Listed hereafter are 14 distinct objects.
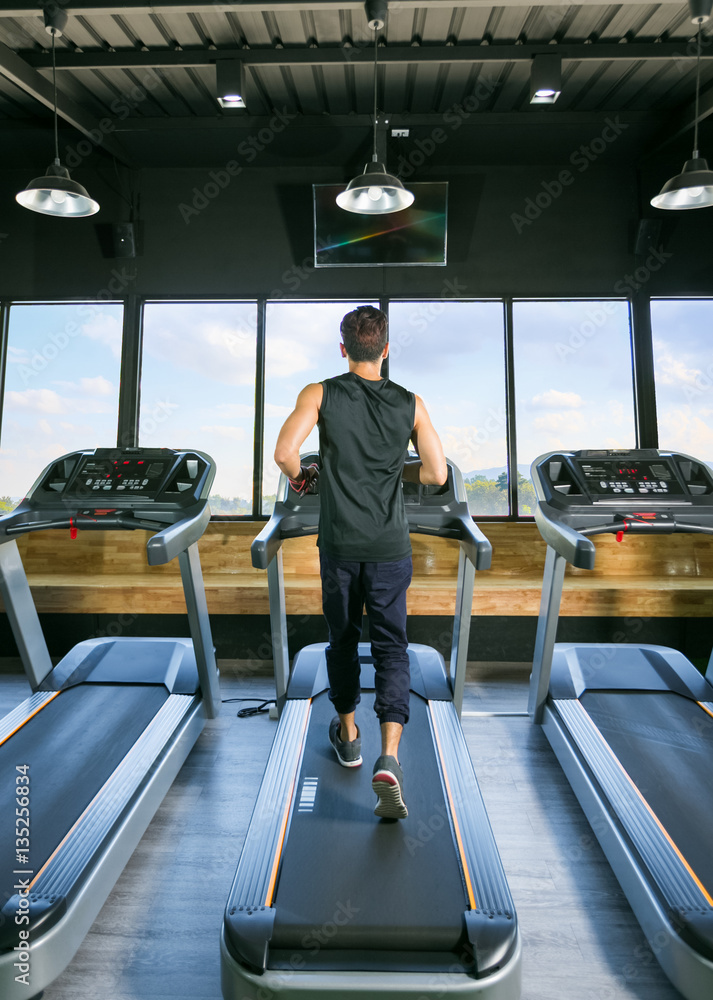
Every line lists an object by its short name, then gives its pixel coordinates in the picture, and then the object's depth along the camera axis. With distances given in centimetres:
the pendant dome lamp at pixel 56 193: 327
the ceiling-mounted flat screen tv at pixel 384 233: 459
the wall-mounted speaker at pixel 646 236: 468
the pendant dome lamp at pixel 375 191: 321
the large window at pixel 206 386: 496
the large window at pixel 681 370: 491
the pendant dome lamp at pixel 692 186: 311
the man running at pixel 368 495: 205
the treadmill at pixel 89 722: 170
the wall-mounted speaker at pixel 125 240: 475
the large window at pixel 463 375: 491
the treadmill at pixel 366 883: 150
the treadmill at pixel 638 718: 175
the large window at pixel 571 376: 491
